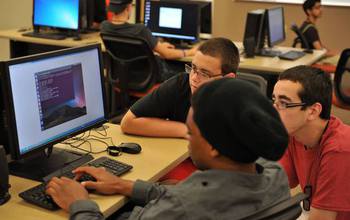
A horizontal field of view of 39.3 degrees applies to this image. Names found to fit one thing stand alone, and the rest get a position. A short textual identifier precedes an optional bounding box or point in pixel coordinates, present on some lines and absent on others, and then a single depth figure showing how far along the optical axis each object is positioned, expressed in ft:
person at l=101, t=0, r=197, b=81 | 13.53
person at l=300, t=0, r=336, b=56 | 19.03
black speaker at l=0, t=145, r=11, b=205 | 5.22
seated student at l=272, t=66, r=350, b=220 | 5.77
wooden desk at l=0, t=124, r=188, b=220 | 5.08
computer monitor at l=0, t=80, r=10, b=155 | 5.95
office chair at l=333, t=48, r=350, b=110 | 14.39
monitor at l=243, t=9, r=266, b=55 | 15.17
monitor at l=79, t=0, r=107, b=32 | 16.70
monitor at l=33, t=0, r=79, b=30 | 16.28
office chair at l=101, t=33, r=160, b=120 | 13.26
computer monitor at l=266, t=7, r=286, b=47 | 15.50
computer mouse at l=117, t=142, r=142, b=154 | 6.82
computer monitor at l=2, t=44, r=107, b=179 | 5.56
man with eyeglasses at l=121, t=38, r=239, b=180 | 7.22
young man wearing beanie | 3.71
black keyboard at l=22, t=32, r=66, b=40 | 16.29
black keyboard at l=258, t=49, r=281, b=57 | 15.20
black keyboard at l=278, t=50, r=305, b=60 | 14.83
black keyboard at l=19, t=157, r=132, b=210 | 5.19
